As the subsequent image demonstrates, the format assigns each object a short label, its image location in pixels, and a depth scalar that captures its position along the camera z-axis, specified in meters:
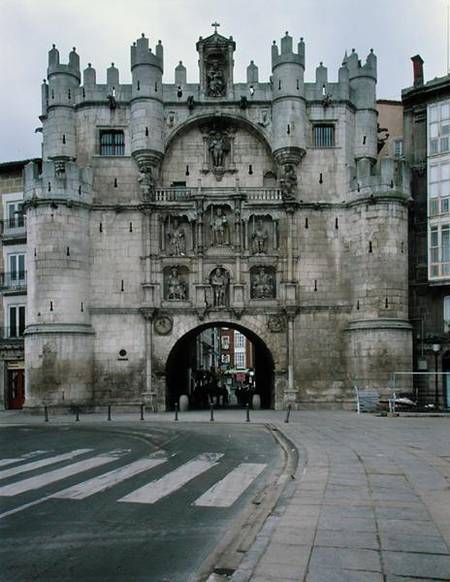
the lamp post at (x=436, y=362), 36.42
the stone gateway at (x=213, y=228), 39.22
